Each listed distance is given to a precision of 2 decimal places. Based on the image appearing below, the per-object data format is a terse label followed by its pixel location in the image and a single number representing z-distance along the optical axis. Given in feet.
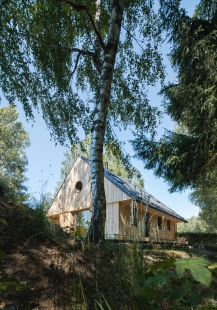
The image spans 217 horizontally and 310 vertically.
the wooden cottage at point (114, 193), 45.52
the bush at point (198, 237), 59.21
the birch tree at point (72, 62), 20.25
